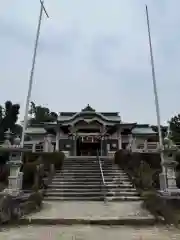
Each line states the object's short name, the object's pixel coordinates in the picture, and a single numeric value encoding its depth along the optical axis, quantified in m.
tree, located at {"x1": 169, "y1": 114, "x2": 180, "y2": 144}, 18.52
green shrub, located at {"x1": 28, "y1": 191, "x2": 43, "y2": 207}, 5.95
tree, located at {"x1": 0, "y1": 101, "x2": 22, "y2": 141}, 20.34
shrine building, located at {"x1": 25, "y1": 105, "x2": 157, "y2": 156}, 16.21
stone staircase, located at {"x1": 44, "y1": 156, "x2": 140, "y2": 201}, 7.47
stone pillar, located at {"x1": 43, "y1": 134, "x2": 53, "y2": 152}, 14.63
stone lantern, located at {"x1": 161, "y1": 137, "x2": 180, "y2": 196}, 6.22
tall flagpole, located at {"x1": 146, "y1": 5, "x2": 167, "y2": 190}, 8.44
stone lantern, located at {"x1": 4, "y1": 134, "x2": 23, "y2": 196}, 6.41
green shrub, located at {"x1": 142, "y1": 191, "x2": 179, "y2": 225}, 4.87
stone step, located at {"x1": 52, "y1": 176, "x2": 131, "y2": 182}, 8.71
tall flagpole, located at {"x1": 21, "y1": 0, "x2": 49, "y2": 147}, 8.29
